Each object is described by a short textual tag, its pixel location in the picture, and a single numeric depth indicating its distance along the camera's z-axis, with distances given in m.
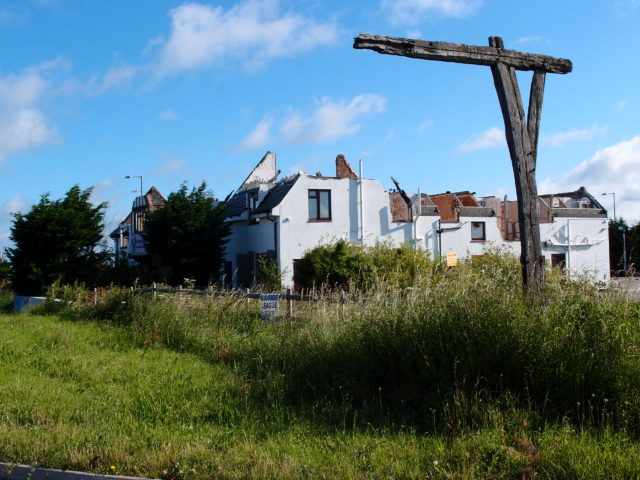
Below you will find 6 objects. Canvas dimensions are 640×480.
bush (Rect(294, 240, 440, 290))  27.84
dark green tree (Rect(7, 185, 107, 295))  24.64
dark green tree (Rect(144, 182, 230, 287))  28.91
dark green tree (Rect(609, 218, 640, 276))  42.97
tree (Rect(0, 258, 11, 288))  30.03
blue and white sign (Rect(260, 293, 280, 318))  12.07
